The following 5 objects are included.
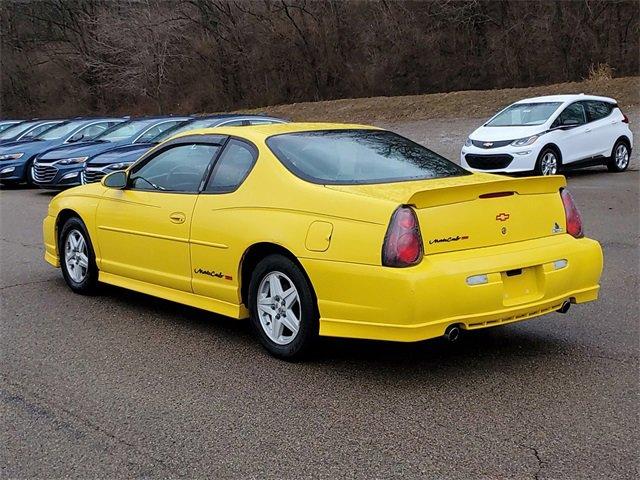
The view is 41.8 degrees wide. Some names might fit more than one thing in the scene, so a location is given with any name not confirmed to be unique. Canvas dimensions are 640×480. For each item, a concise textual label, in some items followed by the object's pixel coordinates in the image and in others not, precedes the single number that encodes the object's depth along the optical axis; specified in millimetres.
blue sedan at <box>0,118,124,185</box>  18750
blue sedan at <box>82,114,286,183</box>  15290
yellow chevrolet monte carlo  4715
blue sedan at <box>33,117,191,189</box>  16516
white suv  15555
